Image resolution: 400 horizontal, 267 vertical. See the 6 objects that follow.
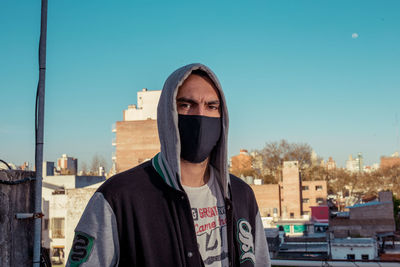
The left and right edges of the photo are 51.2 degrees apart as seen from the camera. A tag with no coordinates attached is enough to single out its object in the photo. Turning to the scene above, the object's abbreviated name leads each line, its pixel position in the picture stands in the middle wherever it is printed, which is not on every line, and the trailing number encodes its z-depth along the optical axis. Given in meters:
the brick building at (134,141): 54.06
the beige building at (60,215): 26.64
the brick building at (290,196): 54.88
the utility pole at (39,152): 3.30
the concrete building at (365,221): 29.64
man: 1.82
